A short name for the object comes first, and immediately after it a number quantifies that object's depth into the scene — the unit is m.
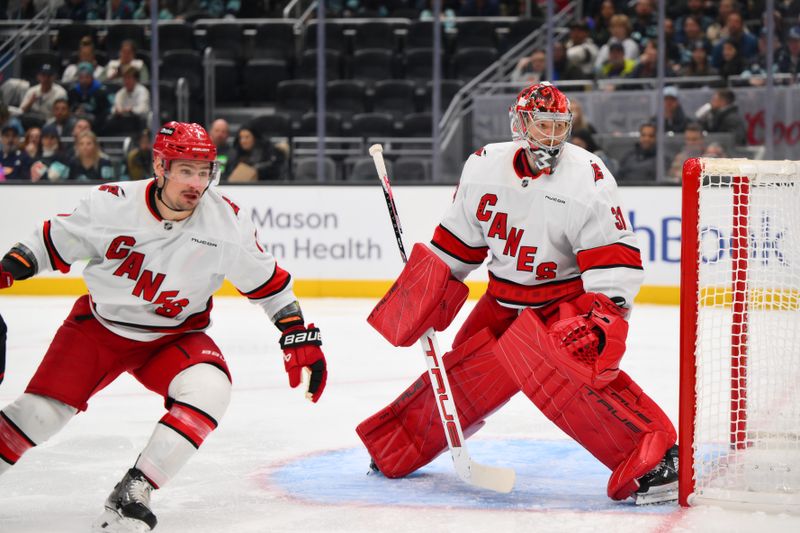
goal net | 6.11
